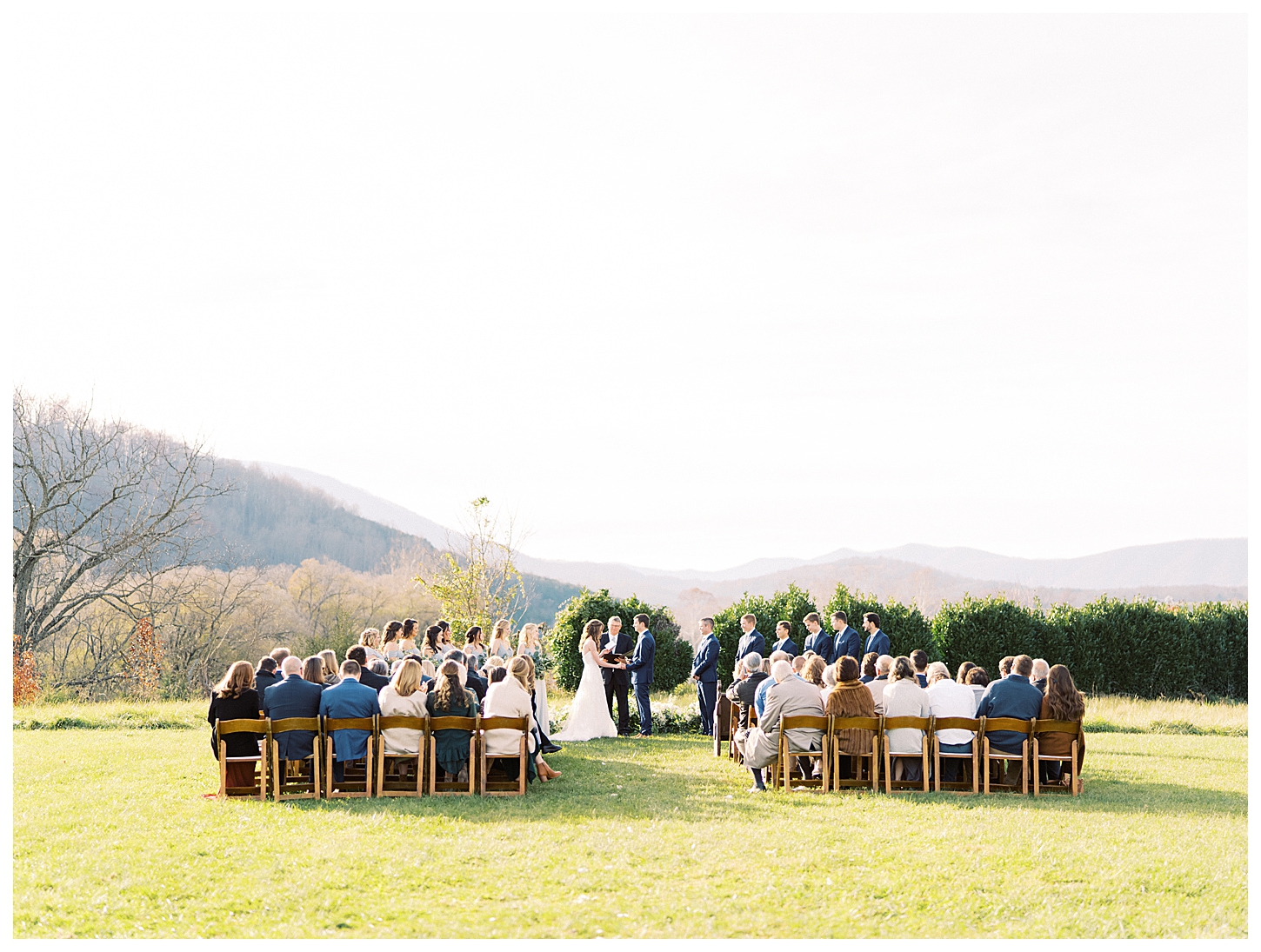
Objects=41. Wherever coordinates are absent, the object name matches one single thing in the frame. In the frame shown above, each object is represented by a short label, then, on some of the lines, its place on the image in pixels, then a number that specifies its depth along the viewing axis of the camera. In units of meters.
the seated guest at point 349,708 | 10.35
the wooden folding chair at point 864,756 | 10.70
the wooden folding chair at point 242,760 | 9.97
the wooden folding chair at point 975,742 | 10.72
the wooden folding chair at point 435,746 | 10.31
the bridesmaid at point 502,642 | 14.09
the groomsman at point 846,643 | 15.89
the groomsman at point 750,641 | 15.26
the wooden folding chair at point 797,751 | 10.74
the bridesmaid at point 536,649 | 14.26
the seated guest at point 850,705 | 10.86
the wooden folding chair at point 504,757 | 10.42
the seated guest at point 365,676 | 11.78
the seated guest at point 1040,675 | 12.15
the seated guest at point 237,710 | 10.27
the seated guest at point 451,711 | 10.46
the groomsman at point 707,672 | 15.38
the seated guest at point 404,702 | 10.46
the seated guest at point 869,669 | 12.84
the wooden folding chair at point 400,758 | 10.23
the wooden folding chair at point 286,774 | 10.03
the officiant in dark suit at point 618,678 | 16.00
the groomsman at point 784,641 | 14.47
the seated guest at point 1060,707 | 10.88
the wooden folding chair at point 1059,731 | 10.66
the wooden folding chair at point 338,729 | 10.13
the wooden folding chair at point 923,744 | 10.67
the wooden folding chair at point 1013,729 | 10.65
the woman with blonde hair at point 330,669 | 11.81
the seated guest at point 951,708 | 10.90
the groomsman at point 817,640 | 14.95
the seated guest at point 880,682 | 12.13
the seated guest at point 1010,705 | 10.94
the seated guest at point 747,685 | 12.43
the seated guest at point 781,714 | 10.81
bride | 15.67
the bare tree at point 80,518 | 35.31
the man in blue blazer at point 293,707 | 10.23
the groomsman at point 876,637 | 14.99
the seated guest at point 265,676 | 11.31
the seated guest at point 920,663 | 13.14
